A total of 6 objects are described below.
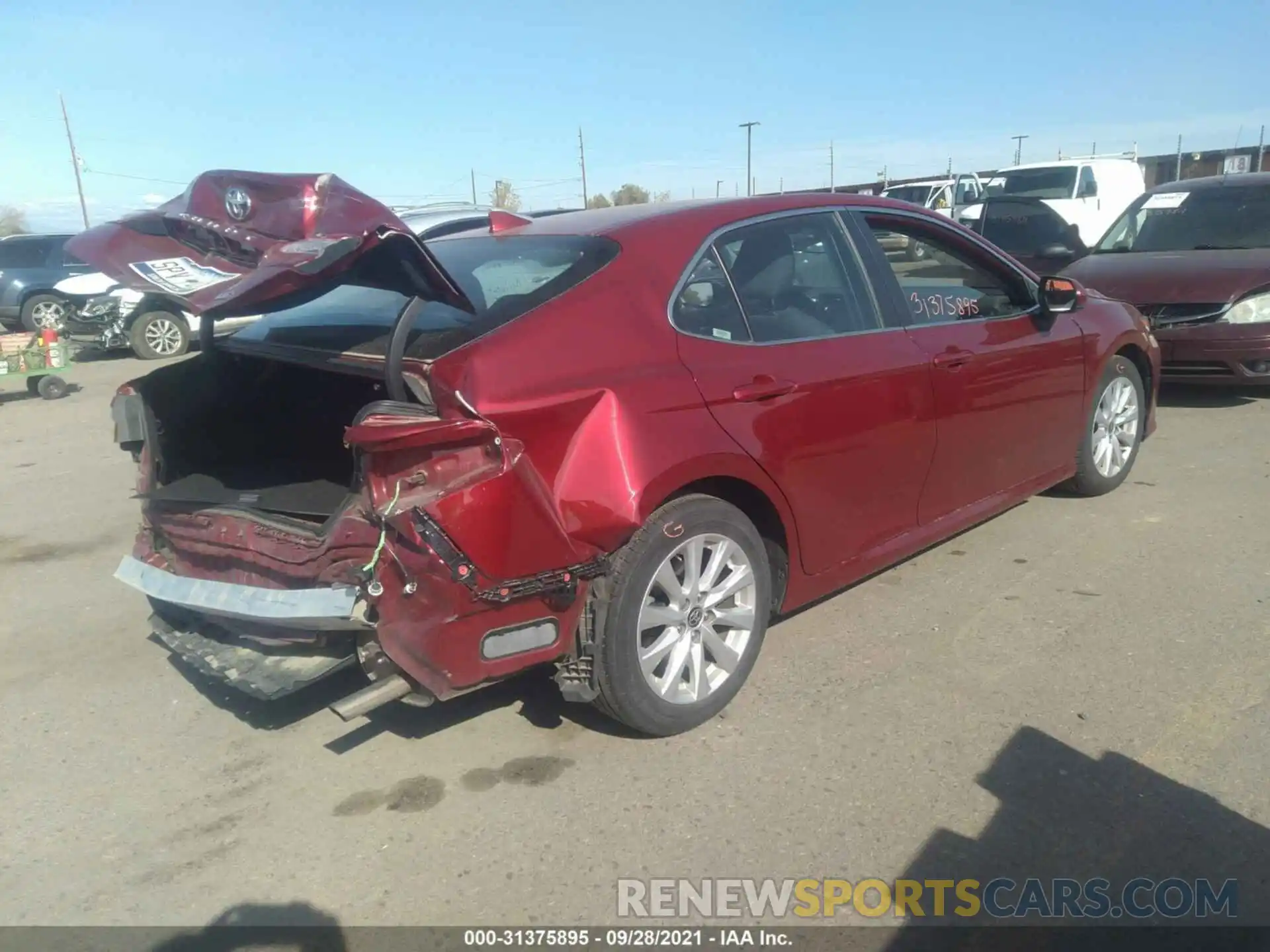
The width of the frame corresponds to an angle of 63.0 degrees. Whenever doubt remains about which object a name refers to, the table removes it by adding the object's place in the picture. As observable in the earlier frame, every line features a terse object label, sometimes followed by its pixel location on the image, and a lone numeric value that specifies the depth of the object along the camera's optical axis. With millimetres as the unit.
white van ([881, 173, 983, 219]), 20312
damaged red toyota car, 2891
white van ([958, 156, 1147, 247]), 16891
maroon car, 7500
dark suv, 16391
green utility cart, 10766
